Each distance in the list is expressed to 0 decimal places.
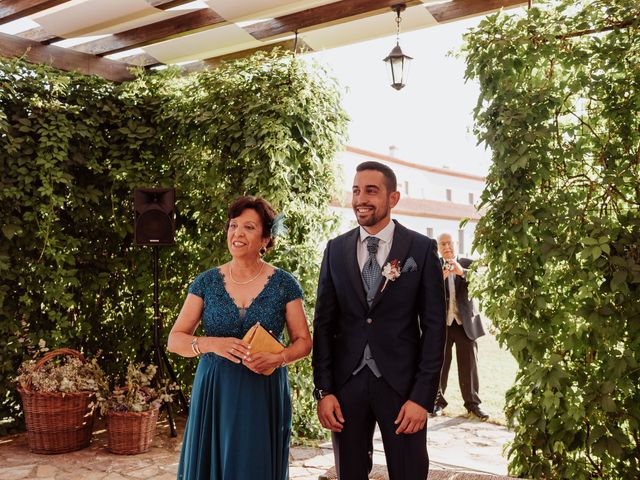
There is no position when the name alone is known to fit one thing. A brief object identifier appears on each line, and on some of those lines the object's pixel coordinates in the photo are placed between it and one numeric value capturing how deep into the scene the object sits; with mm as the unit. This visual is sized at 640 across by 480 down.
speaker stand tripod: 5207
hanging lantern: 5242
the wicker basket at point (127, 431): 4777
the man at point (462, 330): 6148
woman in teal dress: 2670
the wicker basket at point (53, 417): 4766
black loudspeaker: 5172
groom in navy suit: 2379
